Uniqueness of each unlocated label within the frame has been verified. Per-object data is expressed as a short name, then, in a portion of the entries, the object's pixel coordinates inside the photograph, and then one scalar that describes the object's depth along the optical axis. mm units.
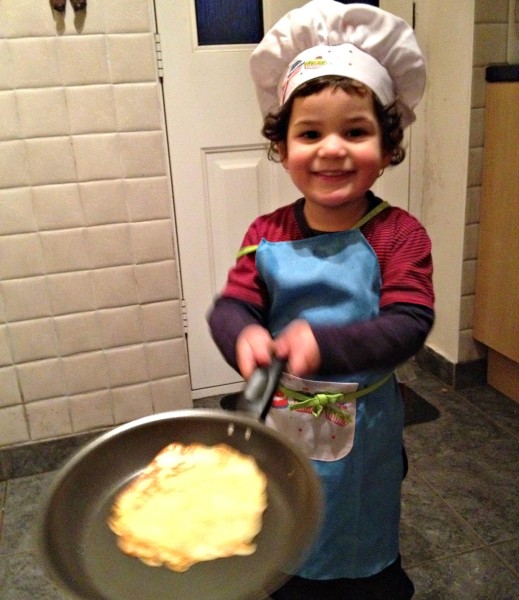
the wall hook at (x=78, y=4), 1338
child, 745
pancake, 644
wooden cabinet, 1619
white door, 1658
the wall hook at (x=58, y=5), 1325
